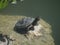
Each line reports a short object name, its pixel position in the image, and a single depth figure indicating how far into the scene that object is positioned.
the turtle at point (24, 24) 2.12
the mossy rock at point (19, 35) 1.99
